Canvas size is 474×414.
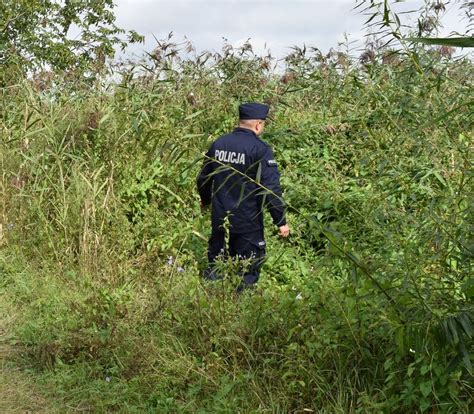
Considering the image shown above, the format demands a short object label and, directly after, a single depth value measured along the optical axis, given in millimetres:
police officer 7137
